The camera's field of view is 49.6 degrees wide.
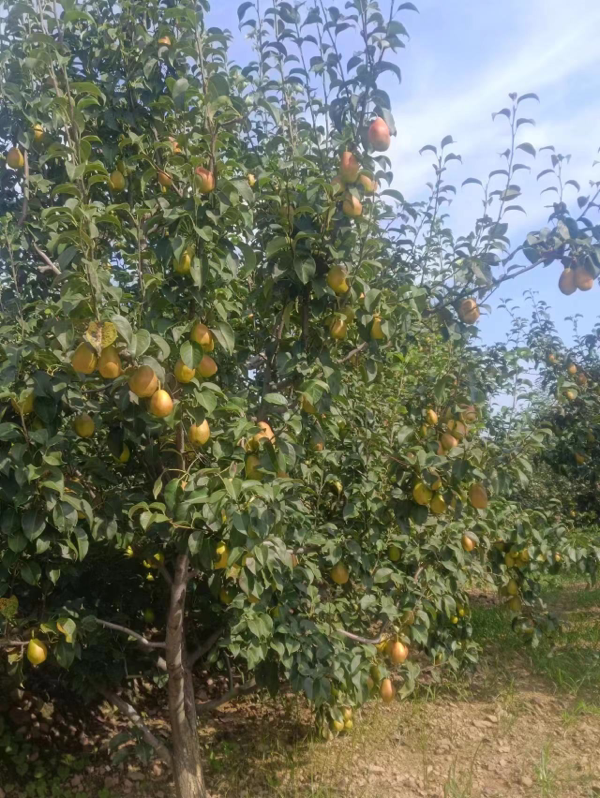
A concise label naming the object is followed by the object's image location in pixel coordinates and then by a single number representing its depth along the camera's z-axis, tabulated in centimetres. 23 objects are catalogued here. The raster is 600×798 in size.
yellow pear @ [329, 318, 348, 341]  225
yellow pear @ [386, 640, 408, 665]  287
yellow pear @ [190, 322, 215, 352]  195
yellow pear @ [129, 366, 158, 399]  175
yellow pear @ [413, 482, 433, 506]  250
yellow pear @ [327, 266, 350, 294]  211
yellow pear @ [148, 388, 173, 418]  181
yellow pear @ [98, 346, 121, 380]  176
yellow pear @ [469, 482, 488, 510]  278
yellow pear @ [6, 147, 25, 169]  259
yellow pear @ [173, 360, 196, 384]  189
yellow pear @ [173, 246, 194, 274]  194
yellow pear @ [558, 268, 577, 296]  228
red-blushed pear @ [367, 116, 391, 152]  205
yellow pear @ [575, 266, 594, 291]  222
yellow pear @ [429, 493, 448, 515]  255
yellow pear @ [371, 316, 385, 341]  231
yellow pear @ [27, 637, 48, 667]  216
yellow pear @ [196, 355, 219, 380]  201
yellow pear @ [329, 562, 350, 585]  290
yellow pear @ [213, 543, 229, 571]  211
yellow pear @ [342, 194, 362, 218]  208
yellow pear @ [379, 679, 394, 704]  294
